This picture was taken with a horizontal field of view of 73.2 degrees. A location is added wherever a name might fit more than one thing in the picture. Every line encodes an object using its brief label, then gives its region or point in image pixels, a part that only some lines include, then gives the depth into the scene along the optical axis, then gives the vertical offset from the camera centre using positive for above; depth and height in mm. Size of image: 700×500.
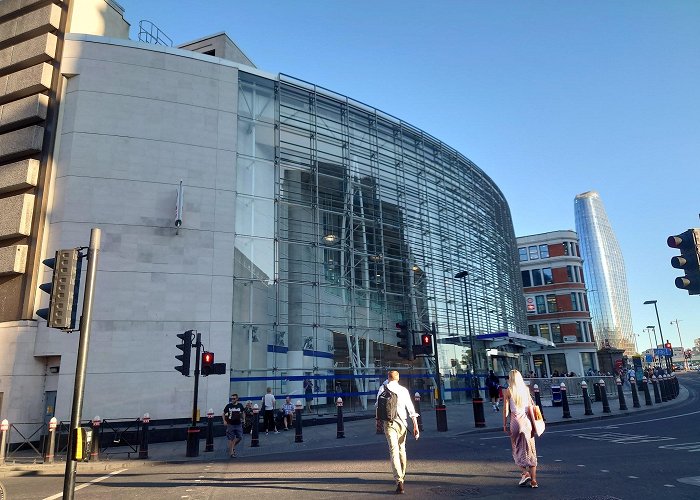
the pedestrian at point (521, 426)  6988 -797
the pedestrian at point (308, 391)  21031 -453
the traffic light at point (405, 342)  15812 +1143
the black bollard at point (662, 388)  24328 -1073
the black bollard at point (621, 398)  19772 -1232
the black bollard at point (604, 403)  18984 -1342
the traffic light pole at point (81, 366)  4938 +255
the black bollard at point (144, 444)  13141 -1535
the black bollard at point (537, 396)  17750 -909
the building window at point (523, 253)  60350 +14785
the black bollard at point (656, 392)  23619 -1217
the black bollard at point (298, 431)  14828 -1520
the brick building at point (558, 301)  54312 +8152
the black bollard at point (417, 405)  16781 -1057
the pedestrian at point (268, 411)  17594 -1042
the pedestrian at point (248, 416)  16000 -1069
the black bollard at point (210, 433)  14086 -1413
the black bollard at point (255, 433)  14617 -1524
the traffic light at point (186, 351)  13578 +969
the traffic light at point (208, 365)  14109 +571
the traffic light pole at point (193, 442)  13156 -1523
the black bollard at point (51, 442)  13016 -1366
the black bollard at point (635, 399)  20922 -1353
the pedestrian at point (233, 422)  12664 -1003
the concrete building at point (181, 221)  18172 +7136
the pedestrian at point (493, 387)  21031 -612
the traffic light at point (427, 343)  16016 +1091
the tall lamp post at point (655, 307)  40194 +5138
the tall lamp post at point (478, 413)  15771 -1265
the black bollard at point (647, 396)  22192 -1321
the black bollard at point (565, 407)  17281 -1318
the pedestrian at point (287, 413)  18562 -1198
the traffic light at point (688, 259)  7918 +1748
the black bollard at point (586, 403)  18078 -1238
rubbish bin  22498 -1161
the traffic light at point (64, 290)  5504 +1164
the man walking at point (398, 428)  7043 -773
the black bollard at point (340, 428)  15141 -1527
